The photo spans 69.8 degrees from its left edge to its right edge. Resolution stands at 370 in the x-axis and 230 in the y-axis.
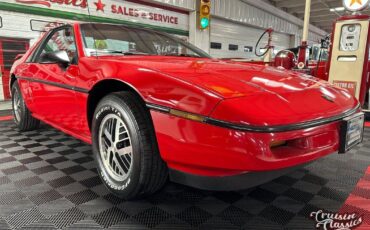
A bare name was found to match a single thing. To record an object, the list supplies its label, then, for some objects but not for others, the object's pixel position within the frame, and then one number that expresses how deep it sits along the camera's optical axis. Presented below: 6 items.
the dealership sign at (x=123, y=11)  6.18
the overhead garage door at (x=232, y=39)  10.72
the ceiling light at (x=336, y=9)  14.96
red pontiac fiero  1.00
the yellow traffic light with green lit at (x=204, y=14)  9.30
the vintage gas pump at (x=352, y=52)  3.88
